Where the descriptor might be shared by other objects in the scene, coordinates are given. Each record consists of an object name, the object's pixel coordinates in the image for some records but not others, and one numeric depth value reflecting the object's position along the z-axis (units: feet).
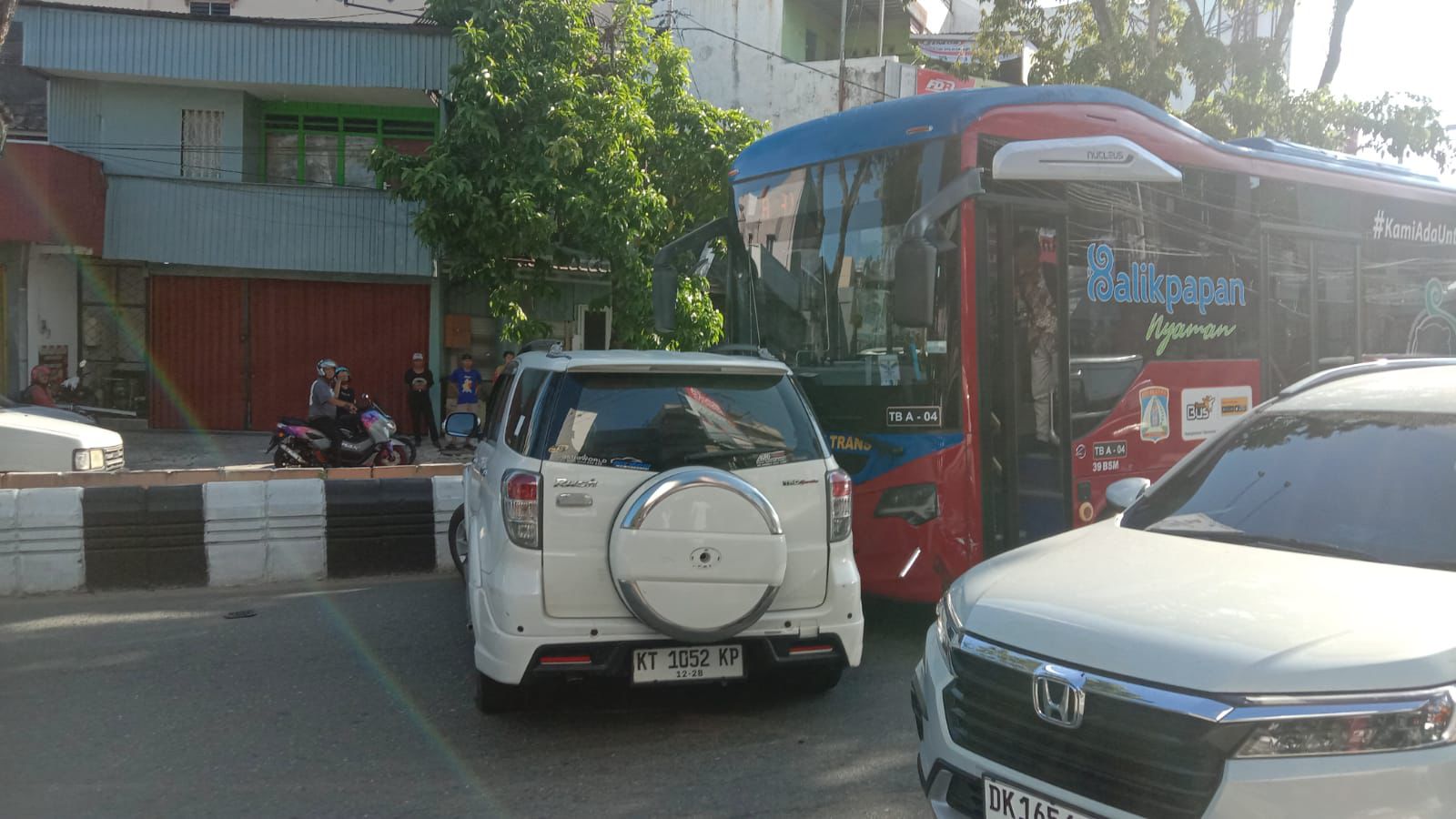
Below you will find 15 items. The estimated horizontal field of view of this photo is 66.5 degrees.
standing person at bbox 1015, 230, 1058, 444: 22.54
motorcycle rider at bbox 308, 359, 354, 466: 44.78
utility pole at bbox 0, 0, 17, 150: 29.64
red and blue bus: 21.31
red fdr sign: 78.38
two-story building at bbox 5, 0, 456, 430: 61.41
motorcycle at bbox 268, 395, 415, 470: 43.98
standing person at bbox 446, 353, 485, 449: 60.18
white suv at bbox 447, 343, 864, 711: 15.40
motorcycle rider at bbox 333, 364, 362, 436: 45.19
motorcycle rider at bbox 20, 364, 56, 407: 45.34
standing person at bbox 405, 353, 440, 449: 61.72
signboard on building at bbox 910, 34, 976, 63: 83.00
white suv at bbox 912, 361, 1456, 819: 8.48
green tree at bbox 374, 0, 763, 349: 44.93
